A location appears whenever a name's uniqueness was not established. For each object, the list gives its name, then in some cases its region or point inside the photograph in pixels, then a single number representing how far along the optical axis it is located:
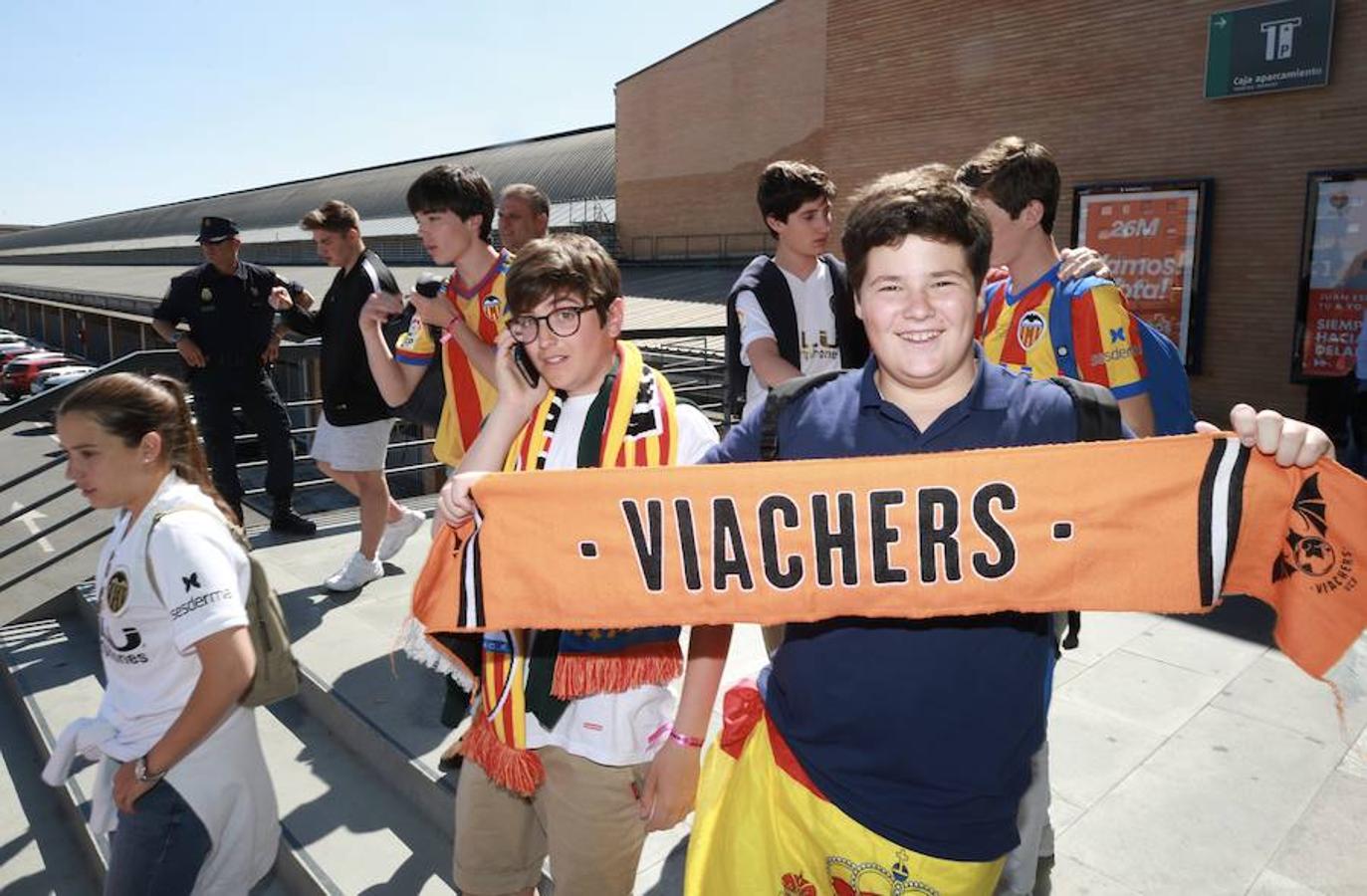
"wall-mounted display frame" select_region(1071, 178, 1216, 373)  11.87
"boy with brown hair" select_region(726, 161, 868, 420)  3.38
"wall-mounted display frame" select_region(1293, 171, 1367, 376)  10.39
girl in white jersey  2.18
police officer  5.86
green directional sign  10.52
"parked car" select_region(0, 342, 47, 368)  29.26
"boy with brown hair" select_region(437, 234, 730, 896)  2.07
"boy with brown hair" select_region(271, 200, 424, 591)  4.66
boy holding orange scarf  1.56
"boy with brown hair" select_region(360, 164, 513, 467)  3.28
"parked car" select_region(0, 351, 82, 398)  25.97
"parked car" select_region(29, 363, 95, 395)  24.56
